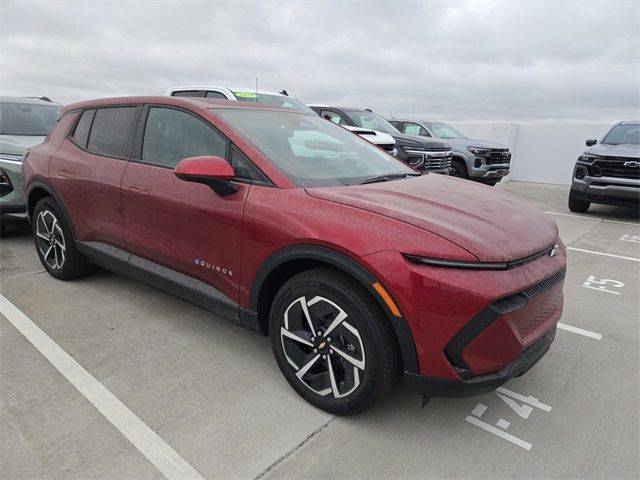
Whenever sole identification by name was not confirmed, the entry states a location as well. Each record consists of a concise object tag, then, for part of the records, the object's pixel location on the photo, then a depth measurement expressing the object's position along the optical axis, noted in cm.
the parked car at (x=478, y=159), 1100
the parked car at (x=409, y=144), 962
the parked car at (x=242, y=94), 737
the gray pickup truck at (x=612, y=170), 780
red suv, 202
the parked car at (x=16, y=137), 520
